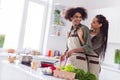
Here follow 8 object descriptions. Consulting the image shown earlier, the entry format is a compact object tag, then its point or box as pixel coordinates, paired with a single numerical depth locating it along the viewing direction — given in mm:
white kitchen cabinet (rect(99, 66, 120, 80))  2313
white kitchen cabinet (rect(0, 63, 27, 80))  1406
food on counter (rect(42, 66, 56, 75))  1254
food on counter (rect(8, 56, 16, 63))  1635
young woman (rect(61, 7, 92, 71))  1573
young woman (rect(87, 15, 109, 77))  1702
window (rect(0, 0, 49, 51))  2595
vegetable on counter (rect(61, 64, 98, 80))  1141
